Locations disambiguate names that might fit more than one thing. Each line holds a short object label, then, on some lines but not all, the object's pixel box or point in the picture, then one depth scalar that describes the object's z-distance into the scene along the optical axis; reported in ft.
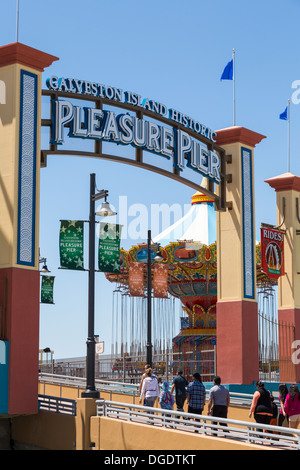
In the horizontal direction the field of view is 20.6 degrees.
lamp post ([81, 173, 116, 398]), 59.16
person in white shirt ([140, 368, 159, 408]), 61.26
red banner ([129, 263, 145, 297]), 101.65
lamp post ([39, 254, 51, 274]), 105.91
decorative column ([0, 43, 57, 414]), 61.46
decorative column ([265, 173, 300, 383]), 94.99
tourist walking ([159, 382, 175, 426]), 61.36
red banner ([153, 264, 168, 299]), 100.89
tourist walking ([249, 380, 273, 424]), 54.60
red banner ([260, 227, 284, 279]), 91.66
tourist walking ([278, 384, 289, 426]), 55.26
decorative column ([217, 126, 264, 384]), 83.41
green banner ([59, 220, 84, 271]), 66.59
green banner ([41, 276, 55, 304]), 104.83
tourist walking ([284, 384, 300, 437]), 53.01
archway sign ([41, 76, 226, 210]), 72.28
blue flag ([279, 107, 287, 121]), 105.40
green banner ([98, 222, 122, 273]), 69.97
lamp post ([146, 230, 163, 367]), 78.86
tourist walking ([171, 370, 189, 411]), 63.31
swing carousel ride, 120.37
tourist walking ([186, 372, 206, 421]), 59.41
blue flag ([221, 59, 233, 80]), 93.25
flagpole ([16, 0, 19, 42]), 68.44
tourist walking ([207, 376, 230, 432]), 57.06
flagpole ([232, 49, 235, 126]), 93.15
